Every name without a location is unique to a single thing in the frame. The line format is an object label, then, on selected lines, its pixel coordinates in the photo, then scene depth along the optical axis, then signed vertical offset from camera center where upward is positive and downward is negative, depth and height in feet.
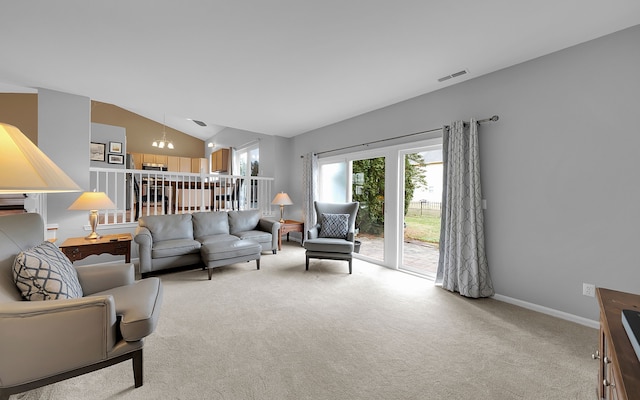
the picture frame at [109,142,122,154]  21.50 +4.18
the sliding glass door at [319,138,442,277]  11.91 -0.38
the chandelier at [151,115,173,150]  28.13 +7.44
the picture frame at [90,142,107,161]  20.85 +3.72
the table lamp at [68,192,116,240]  10.44 -0.35
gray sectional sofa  11.24 -2.03
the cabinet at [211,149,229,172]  26.23 +3.92
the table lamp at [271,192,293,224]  17.77 -0.23
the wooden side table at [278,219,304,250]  16.92 -2.12
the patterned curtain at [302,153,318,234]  17.46 +0.76
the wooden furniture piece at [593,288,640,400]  2.54 -1.80
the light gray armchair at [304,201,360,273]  12.26 -1.93
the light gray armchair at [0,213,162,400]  3.82 -2.26
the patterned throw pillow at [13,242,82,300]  4.38 -1.46
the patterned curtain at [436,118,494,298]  9.36 -0.77
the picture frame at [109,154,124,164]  21.63 +3.24
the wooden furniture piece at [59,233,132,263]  10.03 -2.10
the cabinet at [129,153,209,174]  28.02 +4.10
